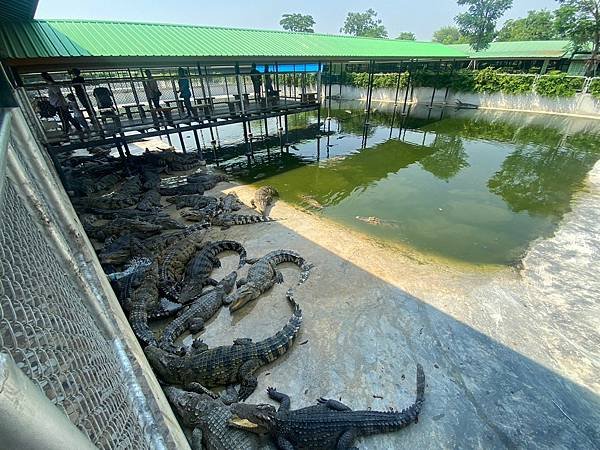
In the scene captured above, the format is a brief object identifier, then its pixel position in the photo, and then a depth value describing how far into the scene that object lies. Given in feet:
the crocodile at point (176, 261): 16.28
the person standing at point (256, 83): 41.88
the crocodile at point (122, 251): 17.95
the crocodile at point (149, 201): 25.71
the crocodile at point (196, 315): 13.17
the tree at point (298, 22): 219.20
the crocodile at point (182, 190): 29.68
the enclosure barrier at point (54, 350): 1.92
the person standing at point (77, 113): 30.27
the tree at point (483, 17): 115.96
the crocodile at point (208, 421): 9.12
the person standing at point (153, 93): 34.94
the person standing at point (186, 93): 35.66
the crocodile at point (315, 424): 9.40
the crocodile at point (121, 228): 20.93
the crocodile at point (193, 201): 26.94
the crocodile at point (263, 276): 15.74
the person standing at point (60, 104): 28.18
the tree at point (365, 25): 227.20
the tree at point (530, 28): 130.43
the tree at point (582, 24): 66.39
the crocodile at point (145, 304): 13.02
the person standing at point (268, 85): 43.08
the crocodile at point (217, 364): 11.53
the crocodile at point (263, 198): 27.20
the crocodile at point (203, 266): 16.42
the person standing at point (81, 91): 29.55
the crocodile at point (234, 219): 23.82
